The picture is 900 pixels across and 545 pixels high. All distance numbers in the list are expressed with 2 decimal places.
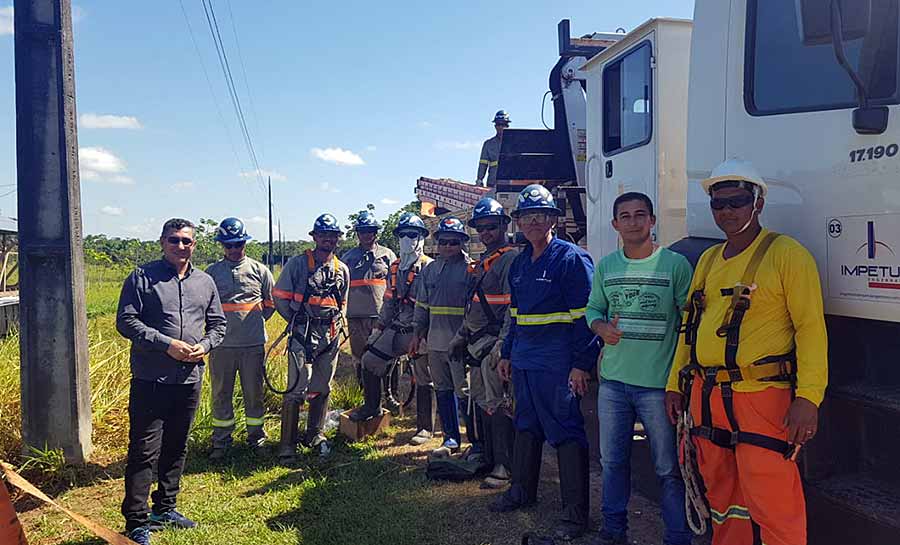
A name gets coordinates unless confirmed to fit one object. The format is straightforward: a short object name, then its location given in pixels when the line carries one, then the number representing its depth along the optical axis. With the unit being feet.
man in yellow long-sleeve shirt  7.94
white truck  7.64
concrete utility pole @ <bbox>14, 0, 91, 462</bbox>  15.97
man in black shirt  12.61
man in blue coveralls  12.05
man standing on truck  29.44
